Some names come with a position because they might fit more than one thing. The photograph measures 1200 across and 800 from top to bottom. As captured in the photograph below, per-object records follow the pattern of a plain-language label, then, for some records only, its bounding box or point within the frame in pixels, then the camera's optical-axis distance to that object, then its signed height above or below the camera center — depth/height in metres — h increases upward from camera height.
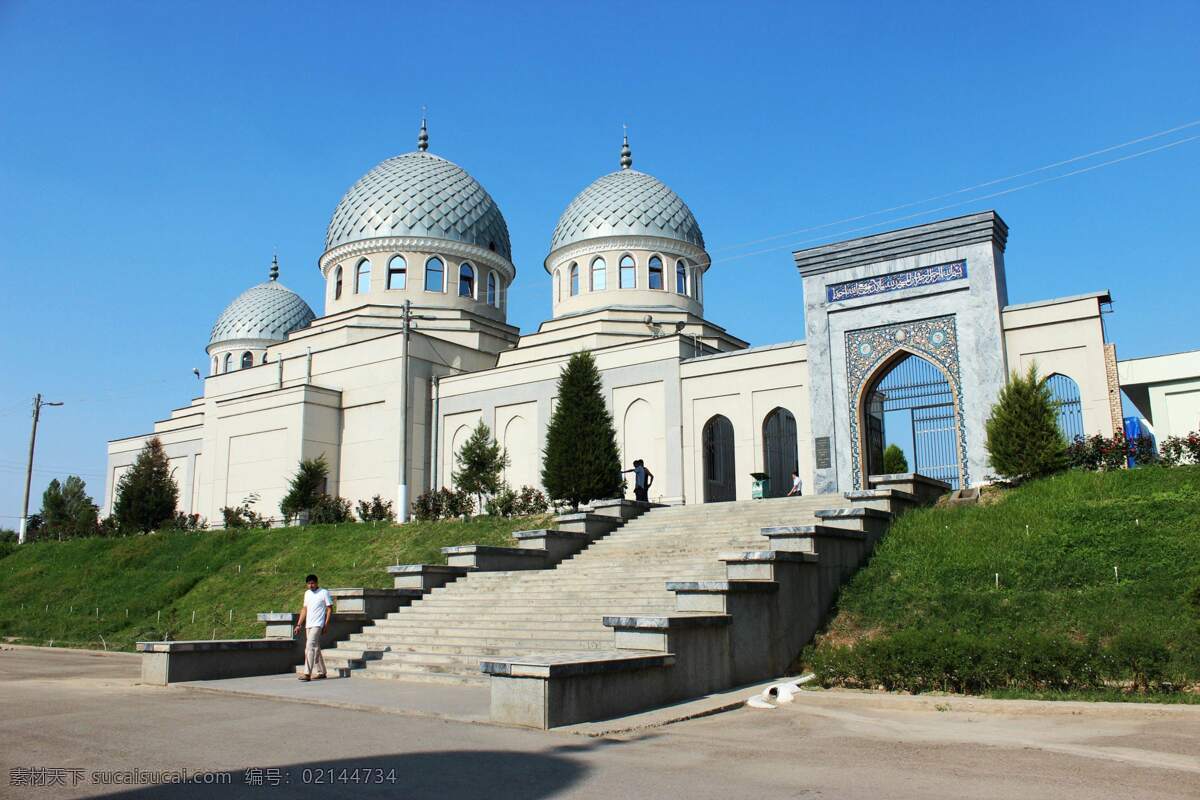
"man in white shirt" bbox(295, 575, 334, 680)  10.59 -0.21
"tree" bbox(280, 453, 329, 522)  24.08 +2.60
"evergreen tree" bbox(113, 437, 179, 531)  26.91 +2.80
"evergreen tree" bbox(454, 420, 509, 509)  22.33 +3.01
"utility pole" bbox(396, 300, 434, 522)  22.38 +3.19
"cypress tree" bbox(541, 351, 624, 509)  20.58 +3.18
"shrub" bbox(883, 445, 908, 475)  28.57 +4.03
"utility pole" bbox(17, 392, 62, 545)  32.06 +4.51
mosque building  18.58 +5.83
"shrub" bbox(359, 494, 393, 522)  23.05 +2.09
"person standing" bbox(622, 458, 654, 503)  19.45 +2.36
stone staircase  10.55 -0.05
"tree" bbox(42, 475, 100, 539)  28.97 +3.29
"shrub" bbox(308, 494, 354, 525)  23.42 +2.13
